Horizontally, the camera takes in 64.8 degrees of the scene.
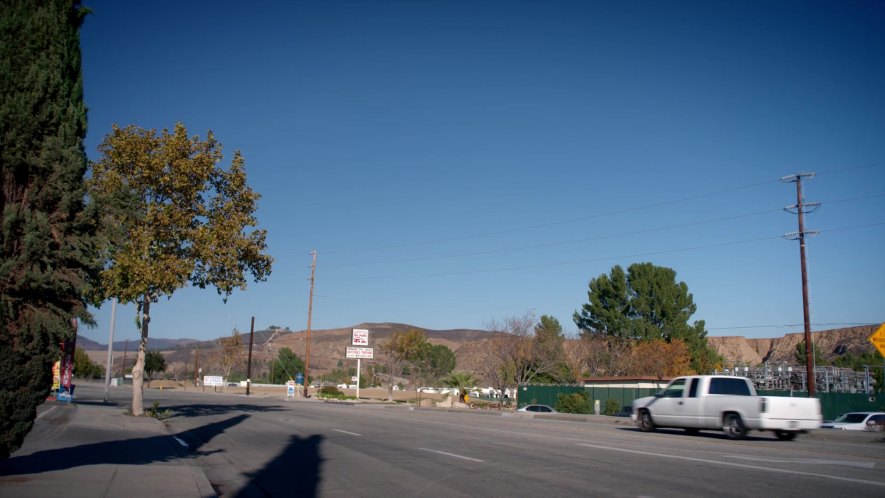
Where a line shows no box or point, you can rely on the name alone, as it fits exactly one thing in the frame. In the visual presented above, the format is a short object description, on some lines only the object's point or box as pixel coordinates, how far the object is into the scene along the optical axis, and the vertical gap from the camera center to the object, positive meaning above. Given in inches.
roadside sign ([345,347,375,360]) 2775.6 -11.8
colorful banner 1367.0 -68.8
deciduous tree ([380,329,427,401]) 3329.2 +24.0
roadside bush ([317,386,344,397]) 2711.6 -167.4
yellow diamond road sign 799.1 +28.8
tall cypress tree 346.9 +67.7
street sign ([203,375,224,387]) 3091.0 -150.4
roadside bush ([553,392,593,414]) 1758.1 -120.0
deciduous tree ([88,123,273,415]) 943.0 +180.7
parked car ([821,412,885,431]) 1184.4 -99.8
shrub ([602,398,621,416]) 1781.5 -126.9
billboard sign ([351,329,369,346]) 2871.6 +53.4
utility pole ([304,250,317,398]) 2410.3 +128.2
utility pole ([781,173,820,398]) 1350.9 +176.7
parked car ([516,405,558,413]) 1649.6 -127.3
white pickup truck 756.0 -55.6
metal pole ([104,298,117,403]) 1644.7 -7.3
